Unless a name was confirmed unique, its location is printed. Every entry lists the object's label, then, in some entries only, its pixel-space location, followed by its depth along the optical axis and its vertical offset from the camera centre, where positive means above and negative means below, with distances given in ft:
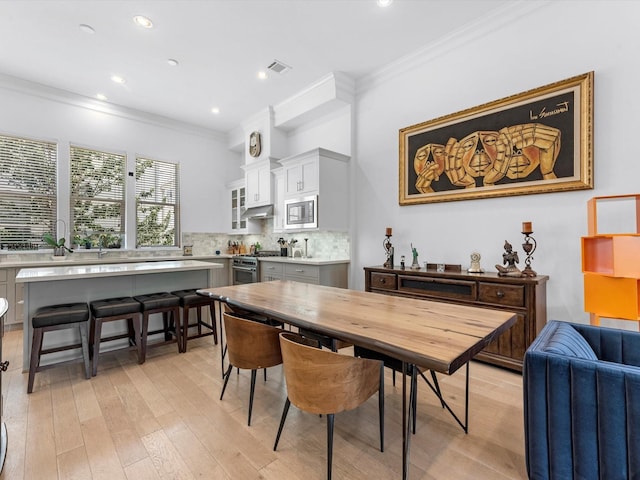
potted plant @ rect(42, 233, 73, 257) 15.03 -0.16
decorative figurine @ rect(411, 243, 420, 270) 11.51 -0.81
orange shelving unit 6.73 -0.66
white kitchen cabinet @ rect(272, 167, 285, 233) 17.22 +2.44
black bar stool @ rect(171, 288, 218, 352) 10.49 -2.39
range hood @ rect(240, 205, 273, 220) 17.95 +1.77
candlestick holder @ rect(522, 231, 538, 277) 8.87 -0.36
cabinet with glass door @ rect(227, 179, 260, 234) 20.45 +2.29
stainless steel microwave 14.51 +1.45
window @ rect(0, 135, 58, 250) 14.60 +2.56
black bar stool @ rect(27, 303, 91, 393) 7.89 -2.27
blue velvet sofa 3.84 -2.38
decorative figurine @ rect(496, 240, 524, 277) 9.09 -0.75
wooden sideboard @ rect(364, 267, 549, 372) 8.52 -1.77
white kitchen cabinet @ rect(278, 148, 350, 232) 14.30 +2.86
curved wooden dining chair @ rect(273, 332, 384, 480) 4.71 -2.24
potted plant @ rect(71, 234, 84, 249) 16.10 -0.01
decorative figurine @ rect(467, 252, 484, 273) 10.04 -0.81
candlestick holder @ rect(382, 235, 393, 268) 12.30 -0.50
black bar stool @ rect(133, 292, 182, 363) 9.65 -2.31
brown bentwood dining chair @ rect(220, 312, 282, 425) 6.31 -2.18
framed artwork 8.80 +3.15
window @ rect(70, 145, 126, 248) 16.43 +2.58
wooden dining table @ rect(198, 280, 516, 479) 3.99 -1.42
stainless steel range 17.33 -1.56
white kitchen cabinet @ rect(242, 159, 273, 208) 17.95 +3.55
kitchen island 8.71 -1.42
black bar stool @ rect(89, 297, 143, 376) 8.89 -2.26
